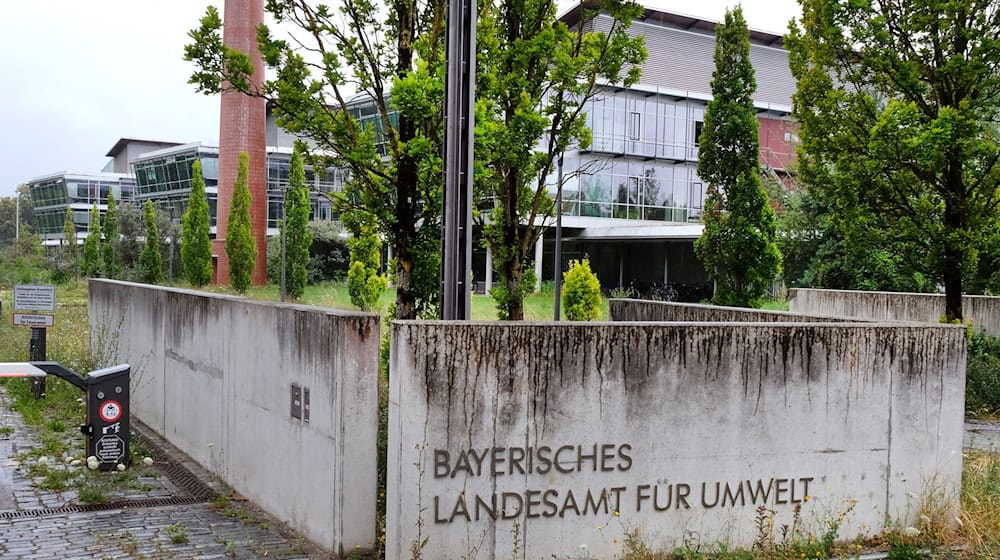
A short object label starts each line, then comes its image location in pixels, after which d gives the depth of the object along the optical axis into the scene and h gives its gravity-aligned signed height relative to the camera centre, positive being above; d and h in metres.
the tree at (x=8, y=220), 104.25 +2.57
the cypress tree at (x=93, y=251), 58.06 -0.47
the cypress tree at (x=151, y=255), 50.19 -0.57
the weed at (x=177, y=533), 6.96 -2.20
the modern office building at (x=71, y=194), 87.25 +4.83
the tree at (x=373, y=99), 10.45 +1.65
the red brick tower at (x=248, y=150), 50.94 +5.29
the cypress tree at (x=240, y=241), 45.34 +0.23
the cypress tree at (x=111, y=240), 53.06 +0.23
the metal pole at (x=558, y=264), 18.65 -0.34
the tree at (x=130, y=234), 57.78 +0.66
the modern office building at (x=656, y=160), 44.69 +4.54
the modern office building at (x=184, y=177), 67.31 +5.19
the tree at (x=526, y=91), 11.64 +2.13
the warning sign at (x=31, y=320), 13.37 -1.11
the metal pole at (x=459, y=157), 7.14 +0.72
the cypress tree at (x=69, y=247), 61.82 -0.25
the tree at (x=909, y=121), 13.97 +2.07
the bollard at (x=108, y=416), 9.34 -1.74
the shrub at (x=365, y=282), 30.03 -1.13
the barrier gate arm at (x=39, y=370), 8.47 -1.20
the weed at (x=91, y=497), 8.20 -2.24
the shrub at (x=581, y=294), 23.09 -1.11
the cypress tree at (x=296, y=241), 42.25 +0.25
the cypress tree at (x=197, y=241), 47.12 +0.20
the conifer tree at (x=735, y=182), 20.81 +1.61
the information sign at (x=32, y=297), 13.23 -0.77
